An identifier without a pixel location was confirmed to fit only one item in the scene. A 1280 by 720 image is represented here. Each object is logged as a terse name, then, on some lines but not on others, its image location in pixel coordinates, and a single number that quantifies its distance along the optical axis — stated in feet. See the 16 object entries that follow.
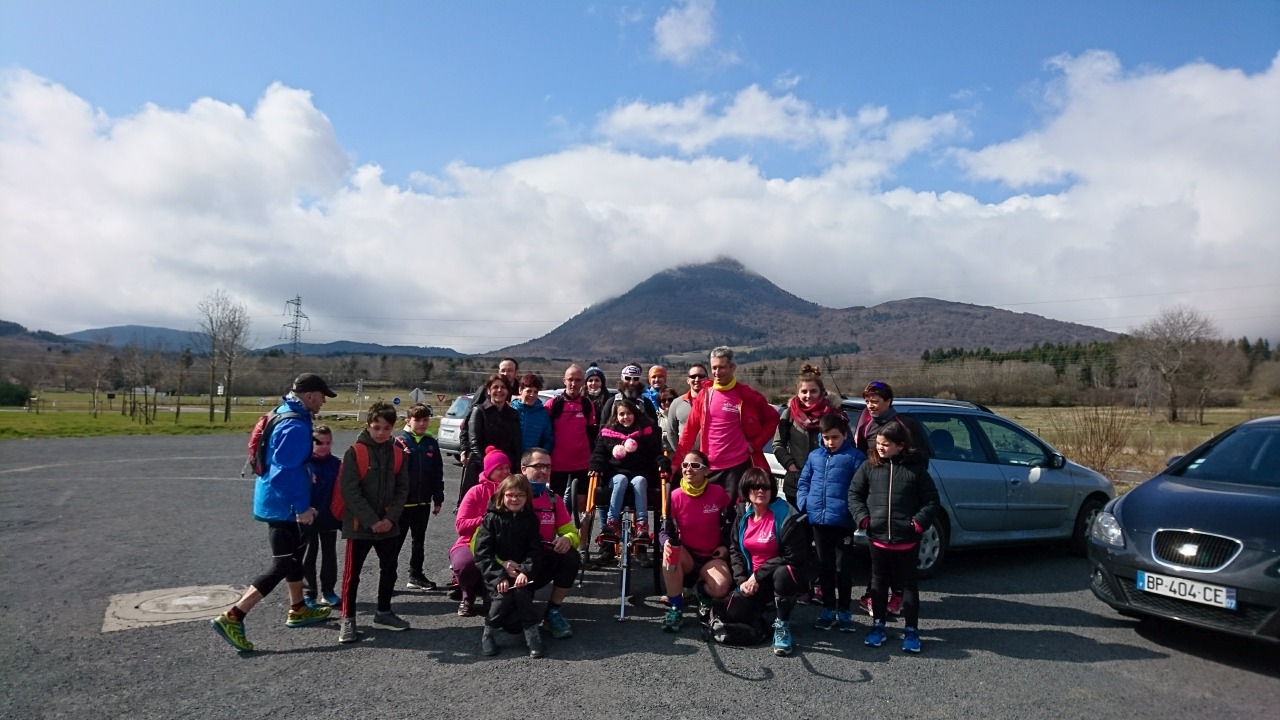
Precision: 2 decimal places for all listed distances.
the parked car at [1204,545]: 14.53
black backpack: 16.52
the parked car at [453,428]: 58.09
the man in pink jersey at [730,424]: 20.10
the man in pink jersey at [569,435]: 23.15
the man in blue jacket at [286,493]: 16.08
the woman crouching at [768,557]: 16.58
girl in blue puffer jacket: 17.78
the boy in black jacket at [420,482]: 20.17
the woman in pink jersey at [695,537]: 17.70
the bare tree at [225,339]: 118.01
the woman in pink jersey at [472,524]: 17.81
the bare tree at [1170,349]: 173.68
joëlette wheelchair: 19.51
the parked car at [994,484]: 22.41
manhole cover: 17.39
